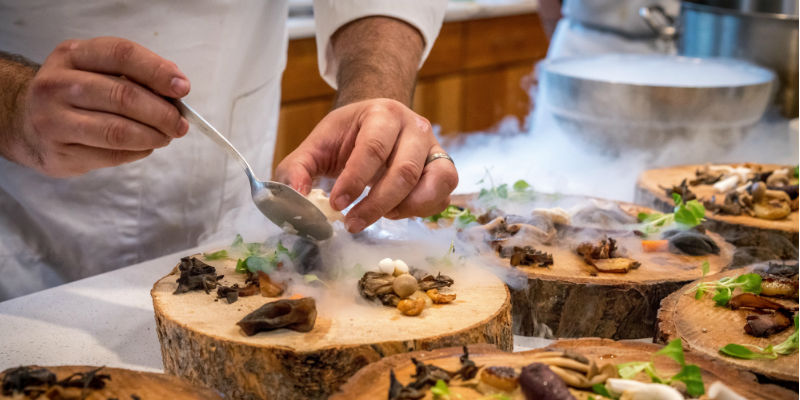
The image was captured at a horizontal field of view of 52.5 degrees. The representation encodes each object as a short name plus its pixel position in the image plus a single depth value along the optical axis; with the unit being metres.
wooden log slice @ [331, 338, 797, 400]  1.09
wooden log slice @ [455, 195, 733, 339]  1.59
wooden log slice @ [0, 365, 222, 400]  1.07
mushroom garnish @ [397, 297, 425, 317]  1.34
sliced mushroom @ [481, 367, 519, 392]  1.07
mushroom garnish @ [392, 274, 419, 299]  1.39
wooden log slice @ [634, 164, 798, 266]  1.94
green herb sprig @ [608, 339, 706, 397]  1.08
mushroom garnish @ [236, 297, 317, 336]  1.24
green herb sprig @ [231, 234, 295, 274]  1.48
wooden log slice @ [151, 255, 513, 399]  1.21
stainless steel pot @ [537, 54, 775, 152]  2.19
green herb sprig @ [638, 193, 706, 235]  1.91
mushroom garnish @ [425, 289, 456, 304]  1.39
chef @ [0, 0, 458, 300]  1.29
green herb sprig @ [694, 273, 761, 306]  1.47
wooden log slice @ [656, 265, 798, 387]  1.23
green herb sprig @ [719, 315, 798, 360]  1.24
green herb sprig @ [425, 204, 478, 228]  1.94
